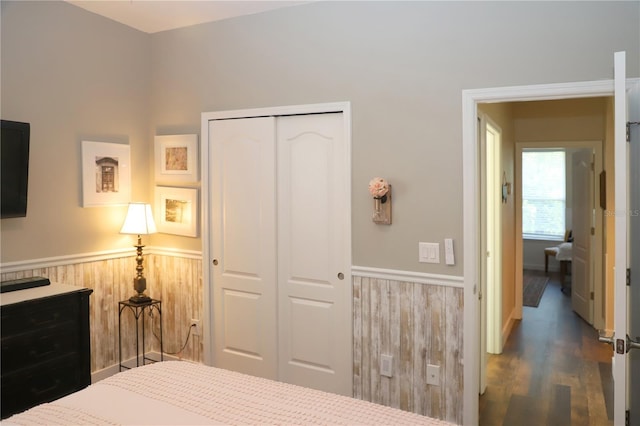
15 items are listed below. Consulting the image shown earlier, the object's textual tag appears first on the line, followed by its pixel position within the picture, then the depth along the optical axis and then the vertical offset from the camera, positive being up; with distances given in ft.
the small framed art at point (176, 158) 12.82 +1.48
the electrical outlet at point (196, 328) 13.12 -3.03
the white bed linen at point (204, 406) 5.80 -2.37
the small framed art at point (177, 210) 12.90 +0.10
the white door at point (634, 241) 7.47 -0.44
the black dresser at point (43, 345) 9.09 -2.54
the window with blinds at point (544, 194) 29.22 +1.14
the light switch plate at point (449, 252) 9.72 -0.76
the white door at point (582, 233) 18.37 -0.79
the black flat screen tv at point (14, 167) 9.95 +0.96
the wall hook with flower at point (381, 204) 10.15 +0.19
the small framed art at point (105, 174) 11.92 +1.01
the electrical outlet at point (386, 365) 10.45 -3.22
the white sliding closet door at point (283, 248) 11.07 -0.82
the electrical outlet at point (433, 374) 9.98 -3.26
